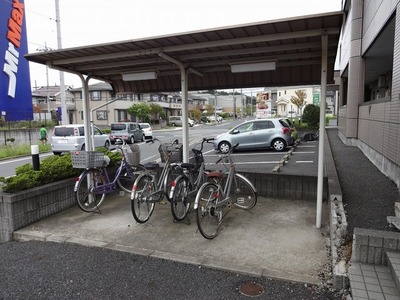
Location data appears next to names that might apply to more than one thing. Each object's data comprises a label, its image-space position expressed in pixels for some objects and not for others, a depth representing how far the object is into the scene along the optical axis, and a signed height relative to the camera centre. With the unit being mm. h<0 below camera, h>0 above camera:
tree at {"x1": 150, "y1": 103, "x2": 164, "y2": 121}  44125 +1471
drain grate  2869 -1613
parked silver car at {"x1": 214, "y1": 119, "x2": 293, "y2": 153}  13094 -732
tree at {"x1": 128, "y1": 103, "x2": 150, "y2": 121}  39812 +1362
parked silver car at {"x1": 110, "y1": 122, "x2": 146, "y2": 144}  21156 -776
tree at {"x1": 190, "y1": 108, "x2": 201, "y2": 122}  55531 +1034
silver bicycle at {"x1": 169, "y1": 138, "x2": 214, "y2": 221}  4551 -1018
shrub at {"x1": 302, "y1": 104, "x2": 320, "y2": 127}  21250 +213
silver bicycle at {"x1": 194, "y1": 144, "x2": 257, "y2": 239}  4094 -1152
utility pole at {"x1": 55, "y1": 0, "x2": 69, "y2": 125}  16619 +2026
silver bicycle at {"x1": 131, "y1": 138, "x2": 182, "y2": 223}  4637 -1073
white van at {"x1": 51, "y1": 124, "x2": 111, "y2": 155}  14359 -772
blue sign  15125 +2951
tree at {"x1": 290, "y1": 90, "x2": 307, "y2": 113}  34494 +2088
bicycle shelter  3947 +1035
